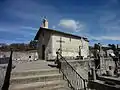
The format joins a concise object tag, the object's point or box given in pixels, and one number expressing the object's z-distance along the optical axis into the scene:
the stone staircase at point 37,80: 4.17
